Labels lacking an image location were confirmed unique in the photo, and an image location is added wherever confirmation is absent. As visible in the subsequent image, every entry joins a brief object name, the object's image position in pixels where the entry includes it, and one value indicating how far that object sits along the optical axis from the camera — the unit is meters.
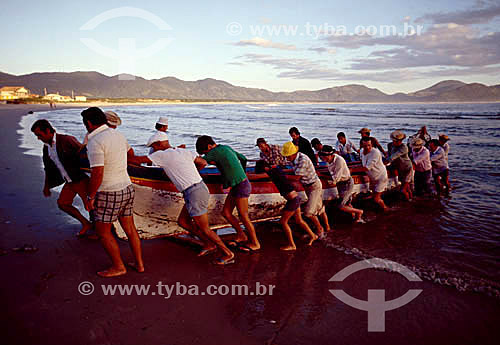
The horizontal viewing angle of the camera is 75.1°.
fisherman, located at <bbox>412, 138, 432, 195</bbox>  8.38
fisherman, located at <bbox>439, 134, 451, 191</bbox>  9.00
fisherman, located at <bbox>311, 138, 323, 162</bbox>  8.13
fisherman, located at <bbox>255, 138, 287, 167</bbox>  5.75
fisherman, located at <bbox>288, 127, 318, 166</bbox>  7.32
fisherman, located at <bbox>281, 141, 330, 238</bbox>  5.09
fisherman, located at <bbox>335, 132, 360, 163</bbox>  8.91
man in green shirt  4.70
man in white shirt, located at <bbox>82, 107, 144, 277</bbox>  3.43
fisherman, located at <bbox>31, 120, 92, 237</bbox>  4.46
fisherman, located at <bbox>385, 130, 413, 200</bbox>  7.79
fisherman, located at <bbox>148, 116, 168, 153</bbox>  5.10
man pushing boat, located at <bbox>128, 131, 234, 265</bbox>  4.18
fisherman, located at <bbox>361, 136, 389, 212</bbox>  6.98
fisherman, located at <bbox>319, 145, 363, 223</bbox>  6.05
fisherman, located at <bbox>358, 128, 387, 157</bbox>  7.24
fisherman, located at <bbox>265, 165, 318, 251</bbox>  5.12
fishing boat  5.24
